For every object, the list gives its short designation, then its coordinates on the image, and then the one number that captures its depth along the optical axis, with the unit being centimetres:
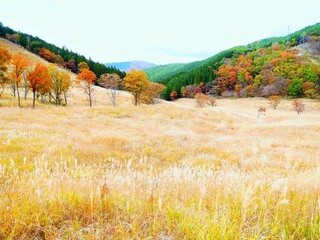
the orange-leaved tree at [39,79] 4369
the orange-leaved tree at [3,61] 4263
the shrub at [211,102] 9031
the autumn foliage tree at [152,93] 8025
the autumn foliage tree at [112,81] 6744
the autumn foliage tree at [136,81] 6201
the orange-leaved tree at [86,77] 6144
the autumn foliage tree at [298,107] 7882
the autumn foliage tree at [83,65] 11956
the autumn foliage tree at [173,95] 13712
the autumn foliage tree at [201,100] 8837
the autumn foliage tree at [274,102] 8836
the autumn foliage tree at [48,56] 11681
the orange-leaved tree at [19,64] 4125
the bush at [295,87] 11125
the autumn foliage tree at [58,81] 5472
